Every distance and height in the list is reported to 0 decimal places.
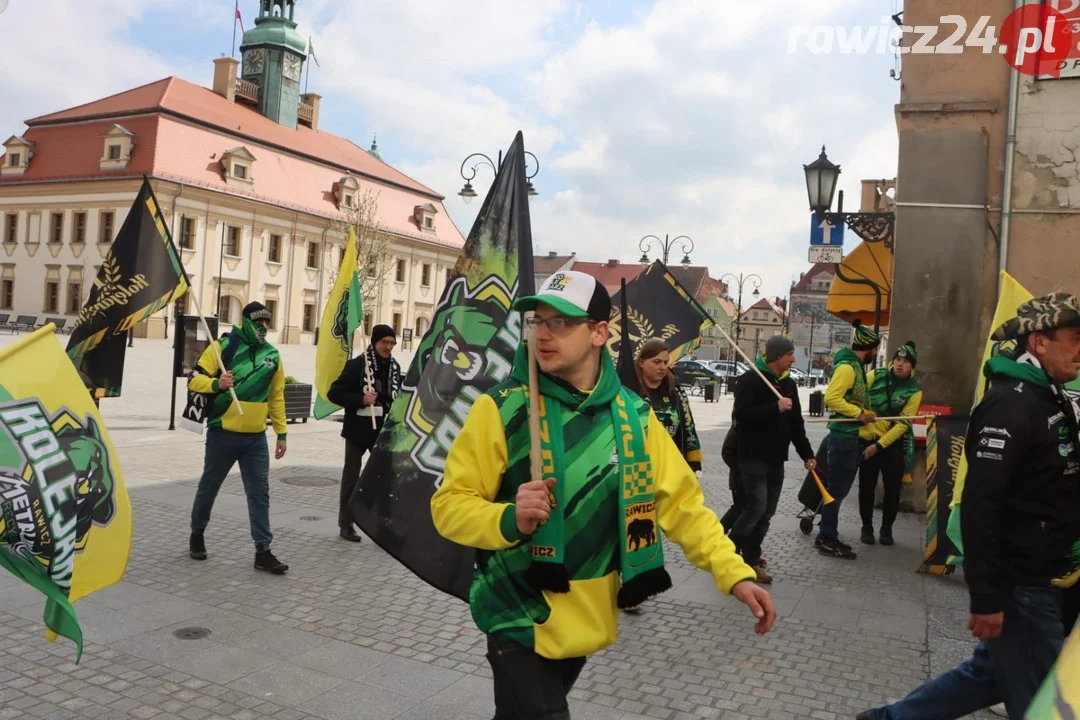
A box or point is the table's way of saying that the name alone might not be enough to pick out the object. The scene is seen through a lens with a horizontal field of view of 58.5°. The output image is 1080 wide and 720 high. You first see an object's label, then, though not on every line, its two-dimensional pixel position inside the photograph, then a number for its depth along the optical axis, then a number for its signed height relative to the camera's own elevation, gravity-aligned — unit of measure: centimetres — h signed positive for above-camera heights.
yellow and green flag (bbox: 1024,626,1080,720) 112 -37
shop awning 1411 +137
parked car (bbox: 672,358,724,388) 4056 -38
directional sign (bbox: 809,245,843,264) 1253 +154
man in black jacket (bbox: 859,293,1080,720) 328 -45
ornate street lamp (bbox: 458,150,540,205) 2284 +385
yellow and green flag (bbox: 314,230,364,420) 873 +12
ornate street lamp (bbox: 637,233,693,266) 2662 +319
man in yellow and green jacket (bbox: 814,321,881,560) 843 -47
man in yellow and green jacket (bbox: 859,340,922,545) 878 -50
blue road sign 1243 +180
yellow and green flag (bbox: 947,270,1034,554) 498 +44
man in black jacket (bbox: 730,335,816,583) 711 -51
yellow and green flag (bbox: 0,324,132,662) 366 -65
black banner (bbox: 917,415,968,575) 770 -91
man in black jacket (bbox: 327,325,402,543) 812 -46
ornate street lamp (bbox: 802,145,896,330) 1195 +200
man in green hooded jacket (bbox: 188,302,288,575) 689 -58
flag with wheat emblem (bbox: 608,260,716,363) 864 +45
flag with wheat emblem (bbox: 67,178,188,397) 822 +33
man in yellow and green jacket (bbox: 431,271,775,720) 272 -47
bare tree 6141 +707
